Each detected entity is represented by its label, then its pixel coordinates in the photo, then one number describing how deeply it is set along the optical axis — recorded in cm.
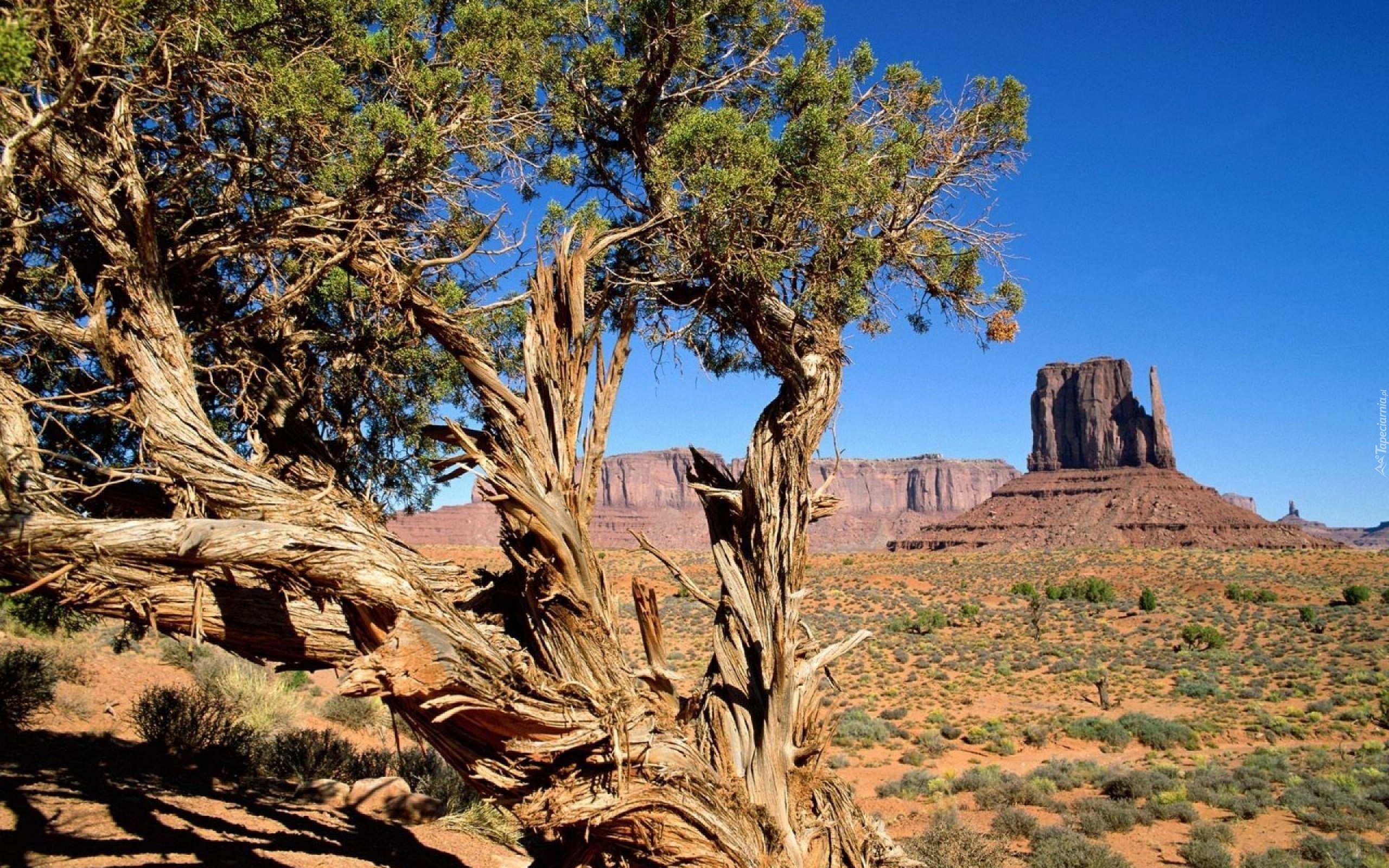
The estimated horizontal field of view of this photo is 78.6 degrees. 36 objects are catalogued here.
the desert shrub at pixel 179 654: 1341
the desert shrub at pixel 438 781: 889
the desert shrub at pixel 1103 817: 1318
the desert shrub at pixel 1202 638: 3134
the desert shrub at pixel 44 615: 628
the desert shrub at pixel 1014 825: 1283
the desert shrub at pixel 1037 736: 2003
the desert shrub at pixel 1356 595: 3828
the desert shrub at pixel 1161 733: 1908
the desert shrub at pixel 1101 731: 1941
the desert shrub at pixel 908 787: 1592
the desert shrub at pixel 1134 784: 1507
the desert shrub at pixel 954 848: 1034
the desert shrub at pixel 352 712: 1345
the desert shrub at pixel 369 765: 950
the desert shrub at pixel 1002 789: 1487
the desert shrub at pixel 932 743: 1947
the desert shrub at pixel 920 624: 3762
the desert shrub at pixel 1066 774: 1611
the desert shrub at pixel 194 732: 847
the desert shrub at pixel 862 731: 2017
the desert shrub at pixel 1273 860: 1090
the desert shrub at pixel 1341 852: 1098
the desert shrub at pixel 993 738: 1945
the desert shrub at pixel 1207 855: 1111
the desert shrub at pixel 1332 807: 1275
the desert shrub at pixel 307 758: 920
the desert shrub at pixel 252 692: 1115
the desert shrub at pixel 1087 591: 4431
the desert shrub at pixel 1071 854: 1075
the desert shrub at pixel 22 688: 862
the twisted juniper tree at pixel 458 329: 366
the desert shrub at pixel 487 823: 789
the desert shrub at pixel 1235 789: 1390
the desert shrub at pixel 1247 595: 4197
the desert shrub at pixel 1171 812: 1355
